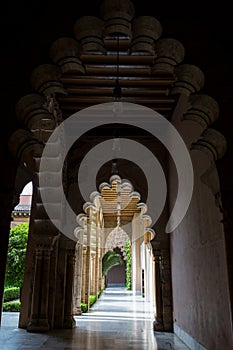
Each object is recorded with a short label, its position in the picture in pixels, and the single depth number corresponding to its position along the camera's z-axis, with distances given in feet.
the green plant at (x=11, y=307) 37.11
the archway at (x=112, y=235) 25.75
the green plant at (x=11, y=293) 45.37
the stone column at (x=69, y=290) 24.17
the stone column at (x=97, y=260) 56.73
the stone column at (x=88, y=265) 38.76
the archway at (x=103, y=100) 9.41
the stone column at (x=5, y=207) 8.92
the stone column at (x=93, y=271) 56.93
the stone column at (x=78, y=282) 31.50
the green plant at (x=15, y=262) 43.19
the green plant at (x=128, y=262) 91.41
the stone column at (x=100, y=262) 72.13
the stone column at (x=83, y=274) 39.18
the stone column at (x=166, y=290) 23.29
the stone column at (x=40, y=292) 22.49
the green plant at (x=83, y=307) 35.83
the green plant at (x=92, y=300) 44.67
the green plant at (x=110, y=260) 92.27
